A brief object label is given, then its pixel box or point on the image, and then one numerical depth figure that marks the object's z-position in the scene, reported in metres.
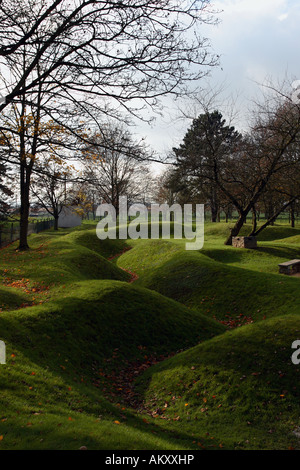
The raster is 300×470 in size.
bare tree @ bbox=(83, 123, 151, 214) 48.44
